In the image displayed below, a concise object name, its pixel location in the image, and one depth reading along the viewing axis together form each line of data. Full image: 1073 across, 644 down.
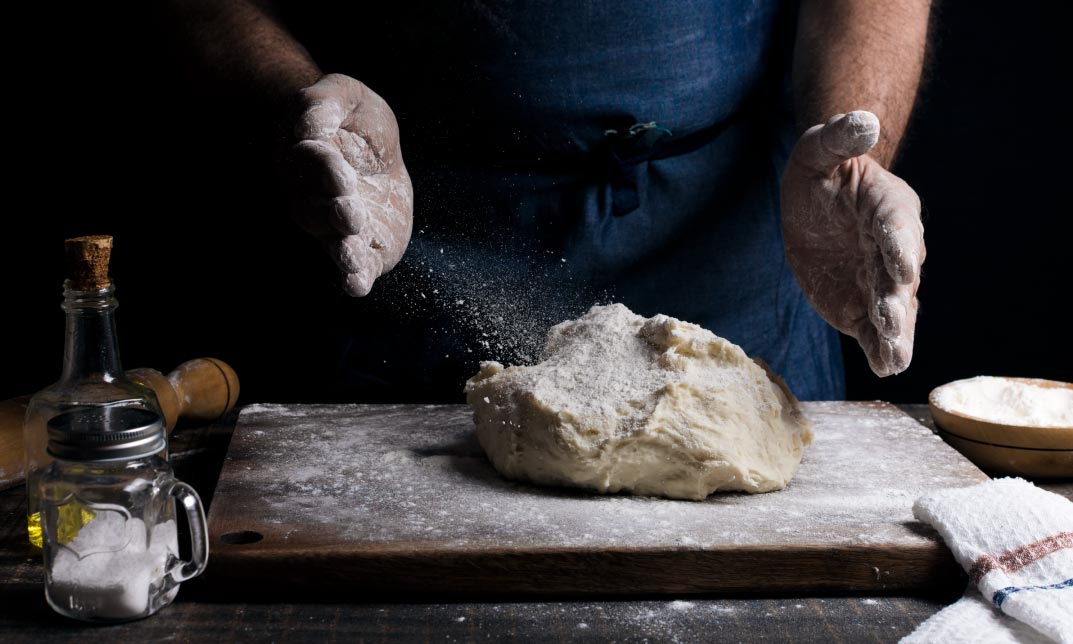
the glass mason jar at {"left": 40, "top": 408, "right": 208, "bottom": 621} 1.17
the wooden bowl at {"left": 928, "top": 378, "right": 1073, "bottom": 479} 1.68
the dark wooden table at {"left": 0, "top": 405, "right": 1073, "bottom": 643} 1.21
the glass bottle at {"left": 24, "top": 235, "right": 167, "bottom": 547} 1.27
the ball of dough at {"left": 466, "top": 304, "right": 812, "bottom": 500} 1.50
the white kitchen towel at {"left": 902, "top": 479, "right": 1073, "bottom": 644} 1.19
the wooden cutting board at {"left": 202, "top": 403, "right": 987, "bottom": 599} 1.30
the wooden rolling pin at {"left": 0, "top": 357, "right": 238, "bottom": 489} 1.81
